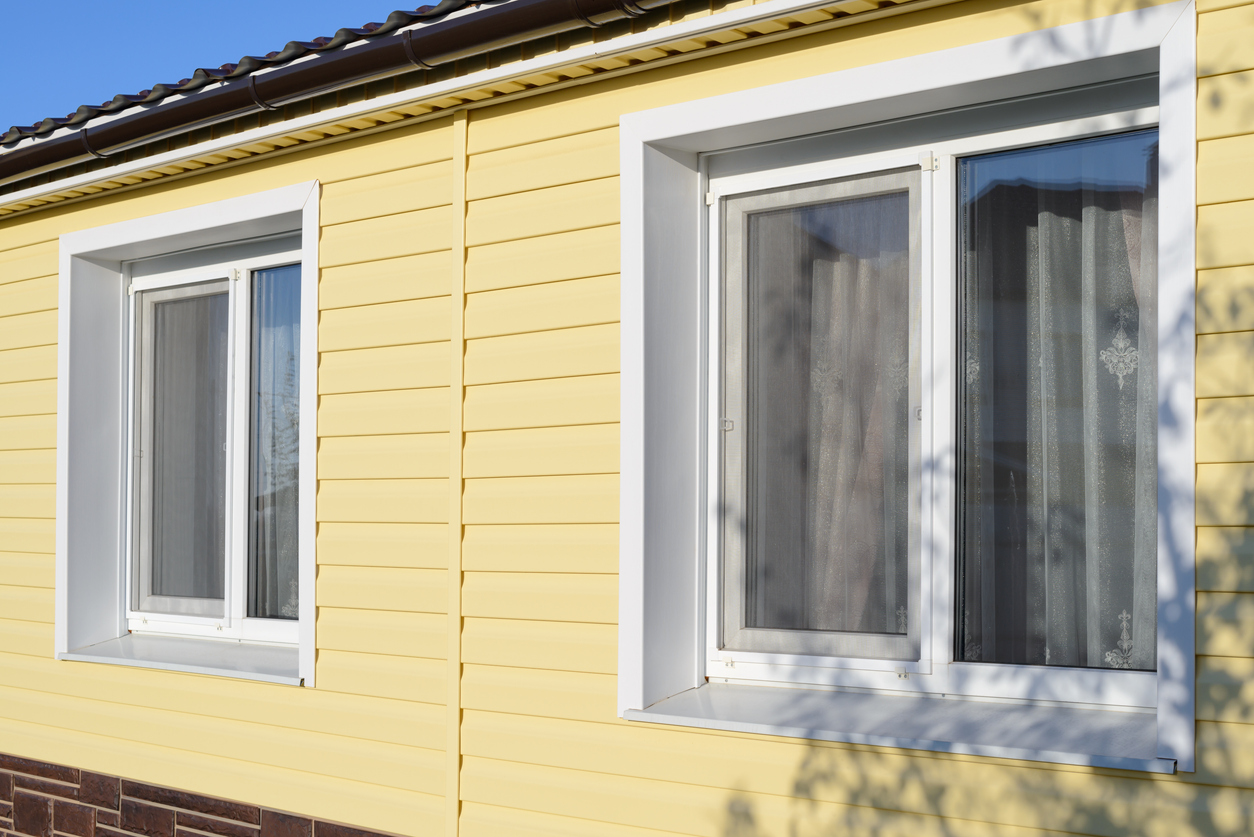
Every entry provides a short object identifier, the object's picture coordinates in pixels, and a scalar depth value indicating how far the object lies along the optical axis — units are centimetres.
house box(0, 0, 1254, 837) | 278
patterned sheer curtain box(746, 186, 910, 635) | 334
